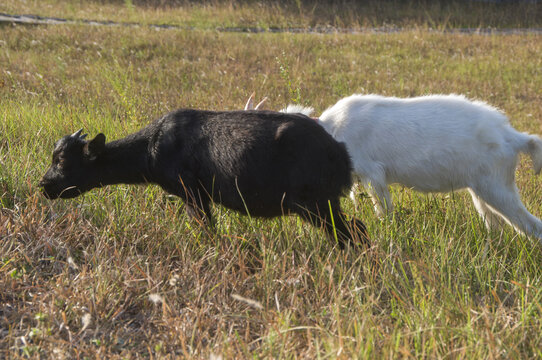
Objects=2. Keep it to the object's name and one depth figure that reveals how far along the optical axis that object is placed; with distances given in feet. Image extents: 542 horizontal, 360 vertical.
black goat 24.32
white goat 29.58
